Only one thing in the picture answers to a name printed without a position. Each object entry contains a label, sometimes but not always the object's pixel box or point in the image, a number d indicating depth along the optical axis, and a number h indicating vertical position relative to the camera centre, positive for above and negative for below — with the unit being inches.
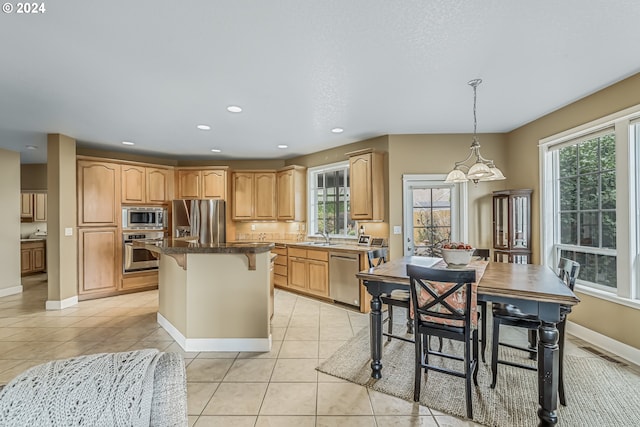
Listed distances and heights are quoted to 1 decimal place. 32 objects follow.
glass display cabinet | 156.7 -6.4
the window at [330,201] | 212.1 +9.6
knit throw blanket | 31.6 -19.6
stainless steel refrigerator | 223.1 -3.3
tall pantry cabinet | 190.1 -7.4
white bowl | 102.5 -14.8
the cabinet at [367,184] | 179.6 +17.8
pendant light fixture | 102.3 +13.8
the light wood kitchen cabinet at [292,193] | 229.6 +16.1
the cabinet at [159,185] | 219.3 +22.7
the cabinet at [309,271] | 185.0 -36.4
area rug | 78.1 -52.5
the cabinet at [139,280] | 207.8 -46.2
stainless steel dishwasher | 167.8 -36.7
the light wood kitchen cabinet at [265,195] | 240.1 +15.3
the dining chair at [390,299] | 104.6 -30.5
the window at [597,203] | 110.5 +3.8
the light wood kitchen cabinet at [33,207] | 281.6 +8.5
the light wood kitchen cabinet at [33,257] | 271.2 -37.8
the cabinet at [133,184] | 207.6 +22.1
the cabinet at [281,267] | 213.1 -37.9
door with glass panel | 177.5 -1.1
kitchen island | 118.0 -33.7
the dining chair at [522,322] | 84.0 -31.9
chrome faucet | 208.8 -15.0
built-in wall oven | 205.9 -26.9
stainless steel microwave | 208.2 -1.9
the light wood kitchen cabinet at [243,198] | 241.3 +13.1
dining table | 71.7 -22.4
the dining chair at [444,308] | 78.6 -25.7
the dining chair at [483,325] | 100.3 -38.6
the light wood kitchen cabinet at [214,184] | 235.1 +23.9
